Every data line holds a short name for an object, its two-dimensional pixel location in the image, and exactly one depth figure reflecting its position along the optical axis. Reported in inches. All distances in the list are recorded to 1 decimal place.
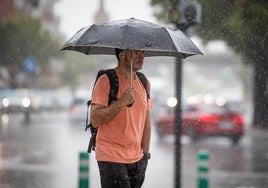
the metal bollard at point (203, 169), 561.4
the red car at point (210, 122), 1555.0
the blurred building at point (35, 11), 3948.7
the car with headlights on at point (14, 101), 3063.4
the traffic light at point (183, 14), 683.2
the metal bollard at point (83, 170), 537.0
